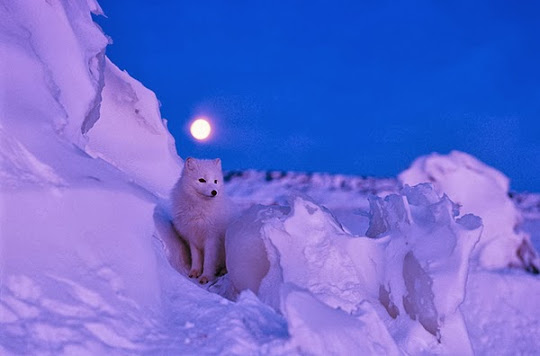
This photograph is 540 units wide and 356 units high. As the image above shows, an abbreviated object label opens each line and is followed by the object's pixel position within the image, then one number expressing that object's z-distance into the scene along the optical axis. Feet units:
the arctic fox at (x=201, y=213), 17.11
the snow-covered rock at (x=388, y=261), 11.41
